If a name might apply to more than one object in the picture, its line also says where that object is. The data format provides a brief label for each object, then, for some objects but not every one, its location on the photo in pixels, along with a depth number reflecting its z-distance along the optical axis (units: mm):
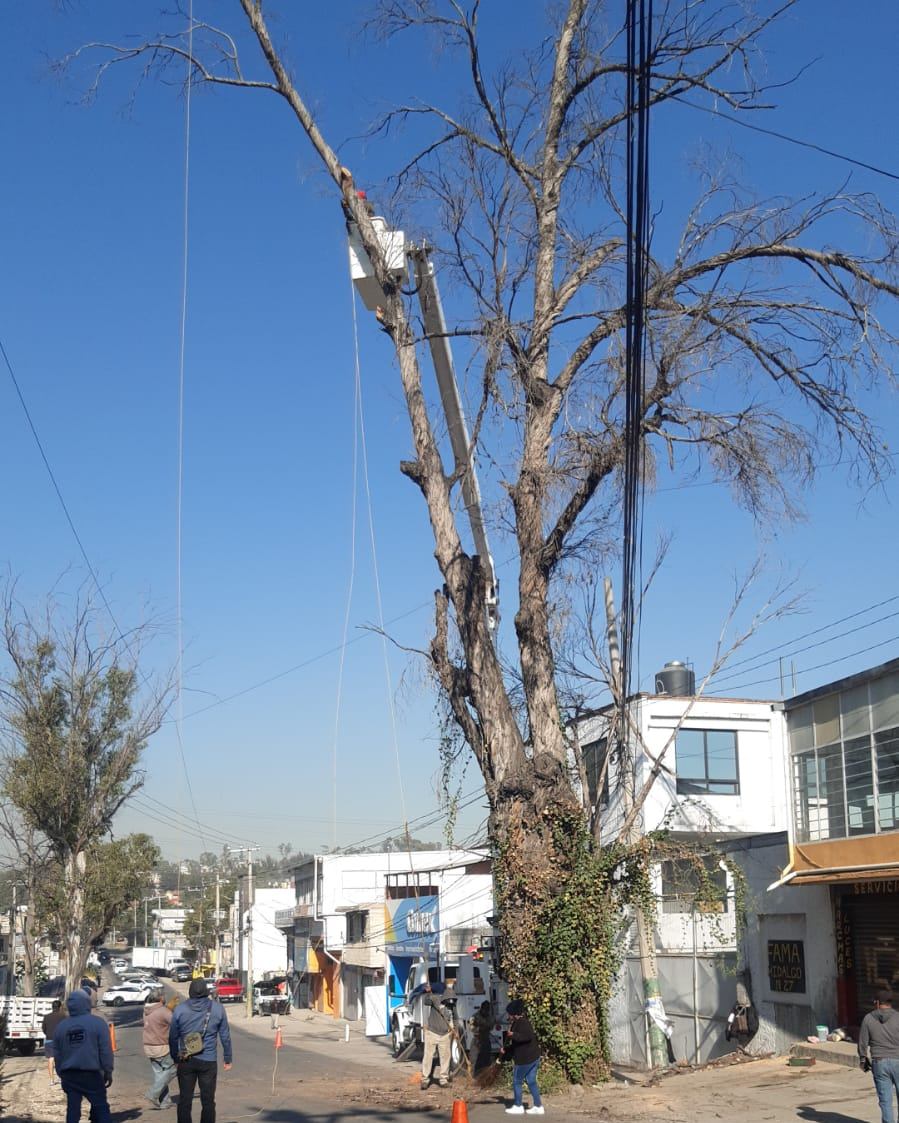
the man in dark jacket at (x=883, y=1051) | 11594
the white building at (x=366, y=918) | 43125
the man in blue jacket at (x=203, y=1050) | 11352
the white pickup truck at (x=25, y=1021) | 31680
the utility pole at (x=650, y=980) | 23297
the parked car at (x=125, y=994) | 74500
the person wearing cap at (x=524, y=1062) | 14062
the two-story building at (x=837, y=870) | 19953
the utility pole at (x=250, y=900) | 60747
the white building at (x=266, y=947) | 89250
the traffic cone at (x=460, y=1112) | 10414
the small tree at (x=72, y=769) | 34031
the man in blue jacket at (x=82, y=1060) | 11289
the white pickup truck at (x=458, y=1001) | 19828
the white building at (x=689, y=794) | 28469
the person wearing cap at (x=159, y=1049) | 16312
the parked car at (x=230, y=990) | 74962
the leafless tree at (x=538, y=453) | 16438
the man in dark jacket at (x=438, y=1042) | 18391
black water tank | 39438
